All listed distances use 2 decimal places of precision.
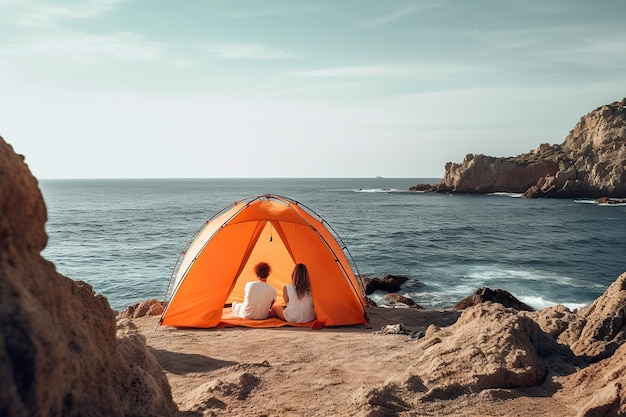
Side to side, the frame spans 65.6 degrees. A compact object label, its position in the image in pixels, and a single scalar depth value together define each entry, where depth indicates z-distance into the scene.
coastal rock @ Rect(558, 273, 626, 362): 7.28
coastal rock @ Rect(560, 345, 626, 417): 4.84
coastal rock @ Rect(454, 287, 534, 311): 15.22
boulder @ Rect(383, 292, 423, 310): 15.81
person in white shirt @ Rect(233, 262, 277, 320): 11.41
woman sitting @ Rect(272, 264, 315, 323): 11.02
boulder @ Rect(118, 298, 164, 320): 12.38
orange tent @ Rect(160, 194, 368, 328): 11.02
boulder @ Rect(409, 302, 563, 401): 6.08
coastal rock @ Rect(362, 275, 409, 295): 19.05
